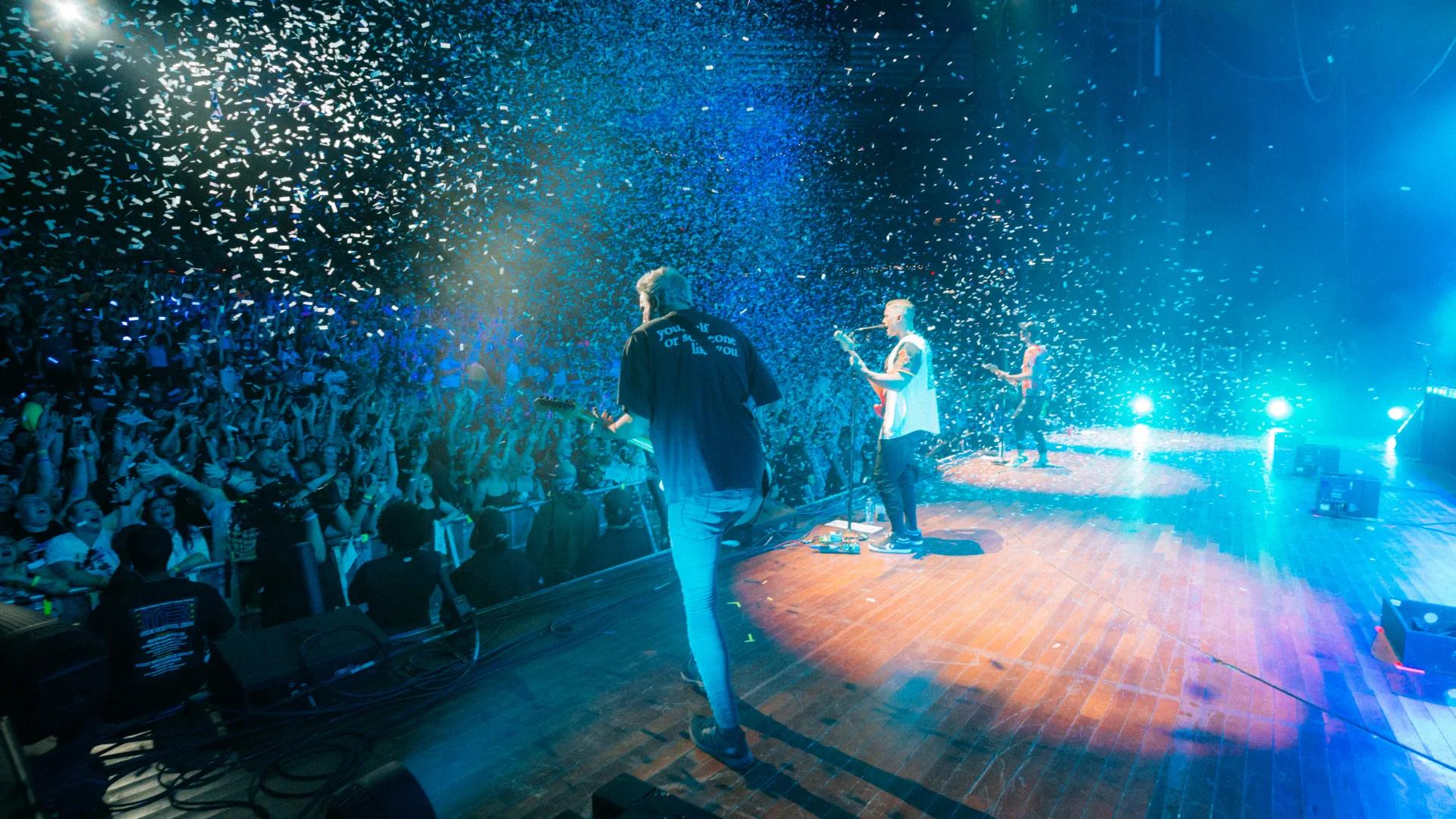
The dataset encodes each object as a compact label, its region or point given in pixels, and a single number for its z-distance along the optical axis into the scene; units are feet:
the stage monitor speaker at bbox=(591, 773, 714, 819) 4.18
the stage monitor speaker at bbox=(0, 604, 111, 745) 4.65
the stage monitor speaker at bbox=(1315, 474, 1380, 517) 18.66
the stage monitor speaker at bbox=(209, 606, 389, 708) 7.97
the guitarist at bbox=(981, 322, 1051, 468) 28.27
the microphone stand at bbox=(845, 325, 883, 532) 15.87
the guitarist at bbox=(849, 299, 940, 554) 14.46
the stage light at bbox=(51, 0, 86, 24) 19.04
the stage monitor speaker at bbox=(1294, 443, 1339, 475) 25.40
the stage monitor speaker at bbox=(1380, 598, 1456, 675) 9.05
